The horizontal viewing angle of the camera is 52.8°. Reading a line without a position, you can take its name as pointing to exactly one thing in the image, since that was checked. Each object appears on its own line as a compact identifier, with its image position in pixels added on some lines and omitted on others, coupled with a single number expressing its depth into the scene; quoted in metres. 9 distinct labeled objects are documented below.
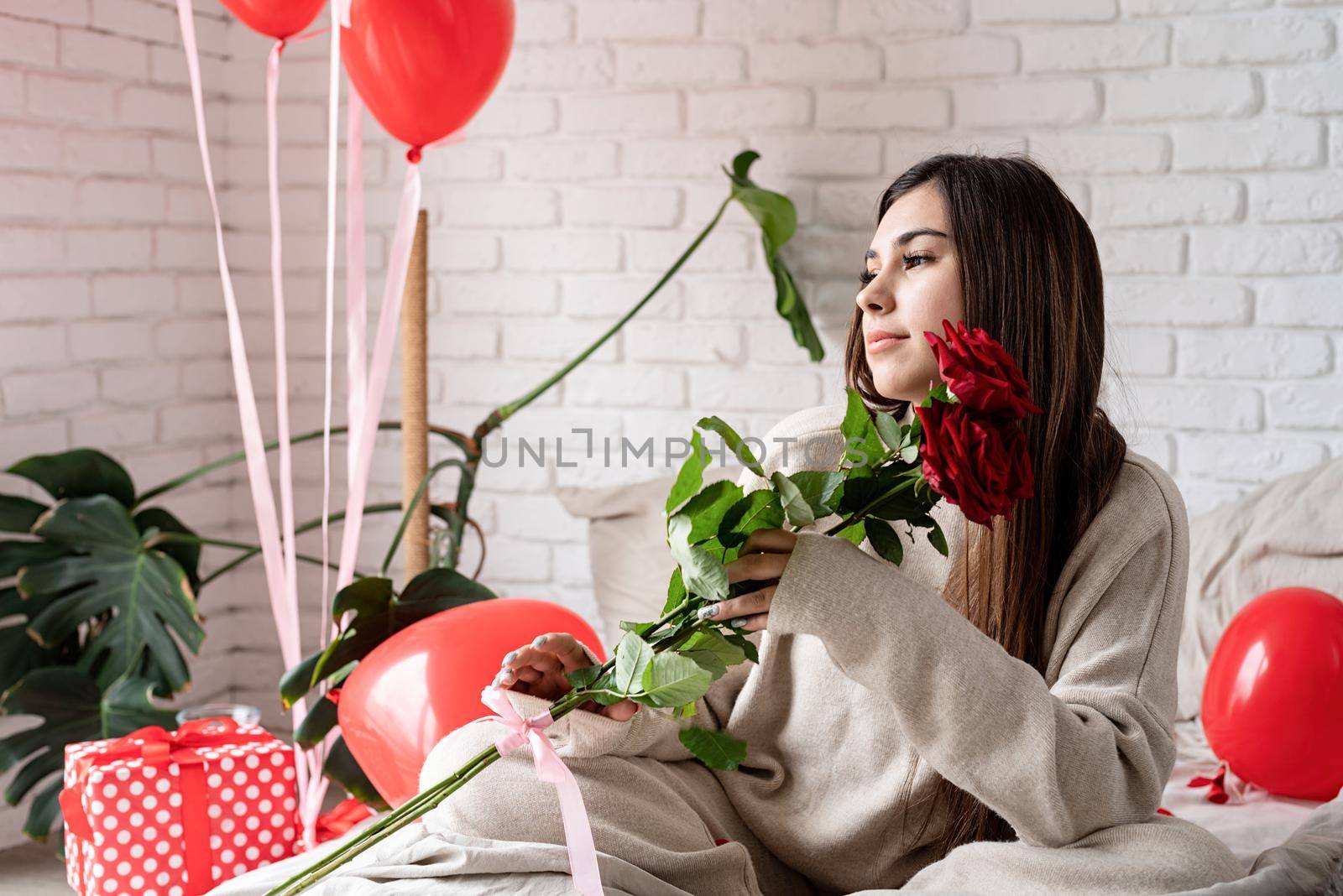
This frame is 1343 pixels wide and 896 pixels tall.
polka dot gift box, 1.77
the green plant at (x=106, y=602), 2.04
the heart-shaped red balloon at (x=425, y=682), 1.67
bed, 1.23
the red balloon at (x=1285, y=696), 1.80
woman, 1.15
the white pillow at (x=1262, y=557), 2.01
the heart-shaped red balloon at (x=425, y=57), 1.83
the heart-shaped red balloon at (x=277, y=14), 1.92
